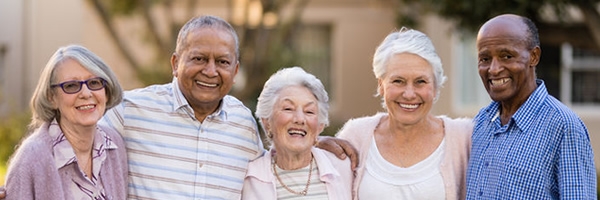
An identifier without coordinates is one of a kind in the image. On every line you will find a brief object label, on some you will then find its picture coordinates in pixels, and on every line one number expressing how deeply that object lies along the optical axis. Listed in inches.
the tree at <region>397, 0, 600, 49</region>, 332.8
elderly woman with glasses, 138.8
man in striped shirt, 159.2
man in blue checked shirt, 144.9
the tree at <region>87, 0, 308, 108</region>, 457.1
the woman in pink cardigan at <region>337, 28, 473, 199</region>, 165.6
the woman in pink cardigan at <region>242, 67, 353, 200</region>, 161.3
